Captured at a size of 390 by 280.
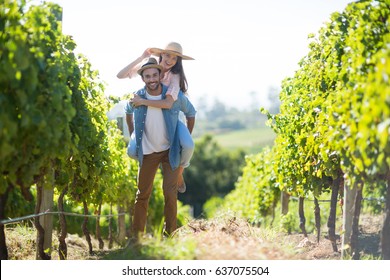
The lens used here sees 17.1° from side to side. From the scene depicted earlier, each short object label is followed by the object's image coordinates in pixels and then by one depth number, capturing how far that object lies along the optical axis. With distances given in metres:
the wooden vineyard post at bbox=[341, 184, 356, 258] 10.86
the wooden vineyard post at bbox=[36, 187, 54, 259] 11.89
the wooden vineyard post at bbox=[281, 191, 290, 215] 19.67
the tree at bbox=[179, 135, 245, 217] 82.88
